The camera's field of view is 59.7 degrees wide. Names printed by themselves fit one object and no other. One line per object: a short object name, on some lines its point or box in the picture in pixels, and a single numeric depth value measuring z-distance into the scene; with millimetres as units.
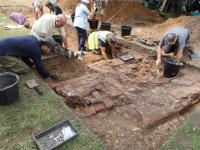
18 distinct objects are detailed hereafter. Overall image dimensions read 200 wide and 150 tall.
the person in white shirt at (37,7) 8406
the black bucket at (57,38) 5336
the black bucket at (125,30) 6492
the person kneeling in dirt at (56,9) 7023
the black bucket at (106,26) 7289
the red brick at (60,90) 3359
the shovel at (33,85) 3030
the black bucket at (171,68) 4156
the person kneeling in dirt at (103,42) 5388
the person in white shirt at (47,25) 4190
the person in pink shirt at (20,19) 6736
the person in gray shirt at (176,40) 4242
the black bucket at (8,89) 2541
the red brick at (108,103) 3080
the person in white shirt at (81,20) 5883
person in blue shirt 3348
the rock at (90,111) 2980
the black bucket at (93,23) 7409
